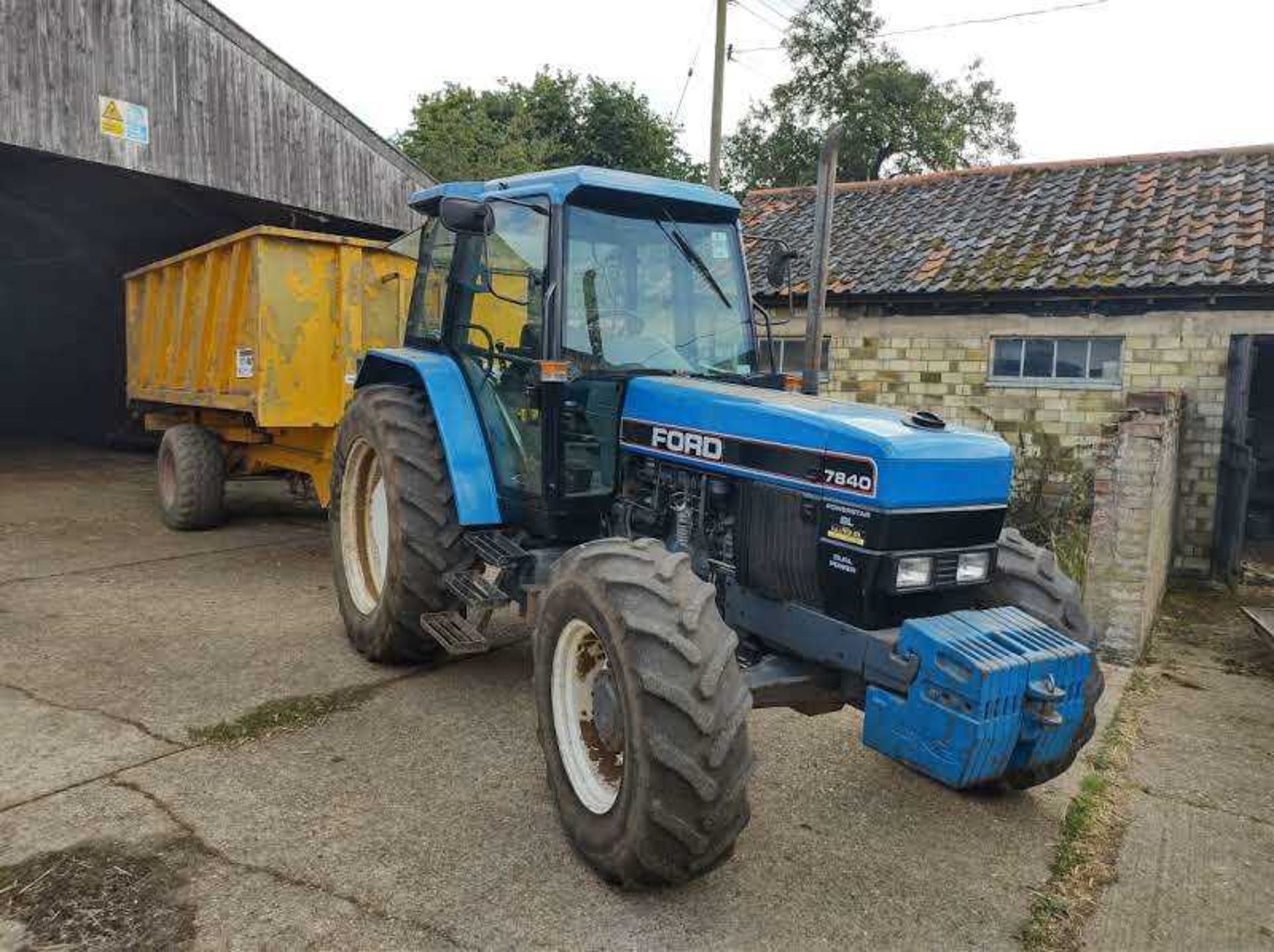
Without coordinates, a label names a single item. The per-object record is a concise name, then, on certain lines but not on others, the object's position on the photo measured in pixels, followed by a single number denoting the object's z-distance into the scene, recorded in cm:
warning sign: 912
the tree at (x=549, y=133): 2315
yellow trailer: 715
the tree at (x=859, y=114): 2555
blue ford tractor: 276
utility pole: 1388
